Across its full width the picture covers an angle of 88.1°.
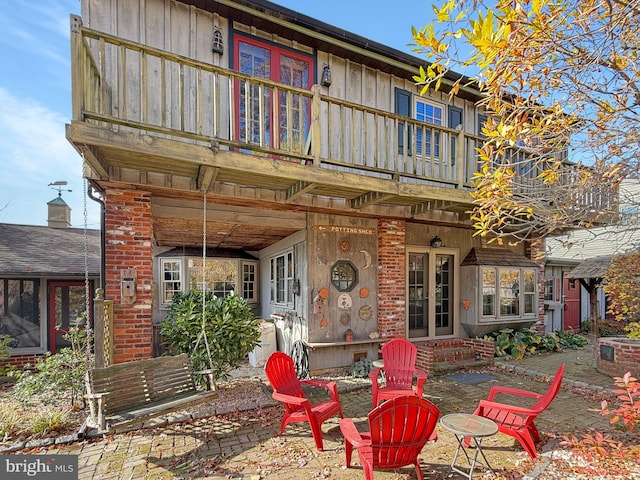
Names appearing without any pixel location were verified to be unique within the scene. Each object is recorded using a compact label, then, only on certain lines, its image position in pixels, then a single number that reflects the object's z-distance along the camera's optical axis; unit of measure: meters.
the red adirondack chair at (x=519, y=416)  3.46
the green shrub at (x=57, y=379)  4.61
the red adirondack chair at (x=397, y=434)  2.76
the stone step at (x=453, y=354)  6.91
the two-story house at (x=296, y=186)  4.30
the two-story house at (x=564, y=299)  11.67
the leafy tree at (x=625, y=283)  6.77
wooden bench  3.47
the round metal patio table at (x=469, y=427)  2.98
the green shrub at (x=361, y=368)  6.29
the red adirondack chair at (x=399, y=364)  5.07
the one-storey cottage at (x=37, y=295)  7.80
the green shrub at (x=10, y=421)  3.99
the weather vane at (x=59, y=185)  13.93
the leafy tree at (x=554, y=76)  2.49
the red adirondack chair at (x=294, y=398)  3.65
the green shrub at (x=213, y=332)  5.01
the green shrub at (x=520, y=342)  7.81
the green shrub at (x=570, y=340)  9.34
